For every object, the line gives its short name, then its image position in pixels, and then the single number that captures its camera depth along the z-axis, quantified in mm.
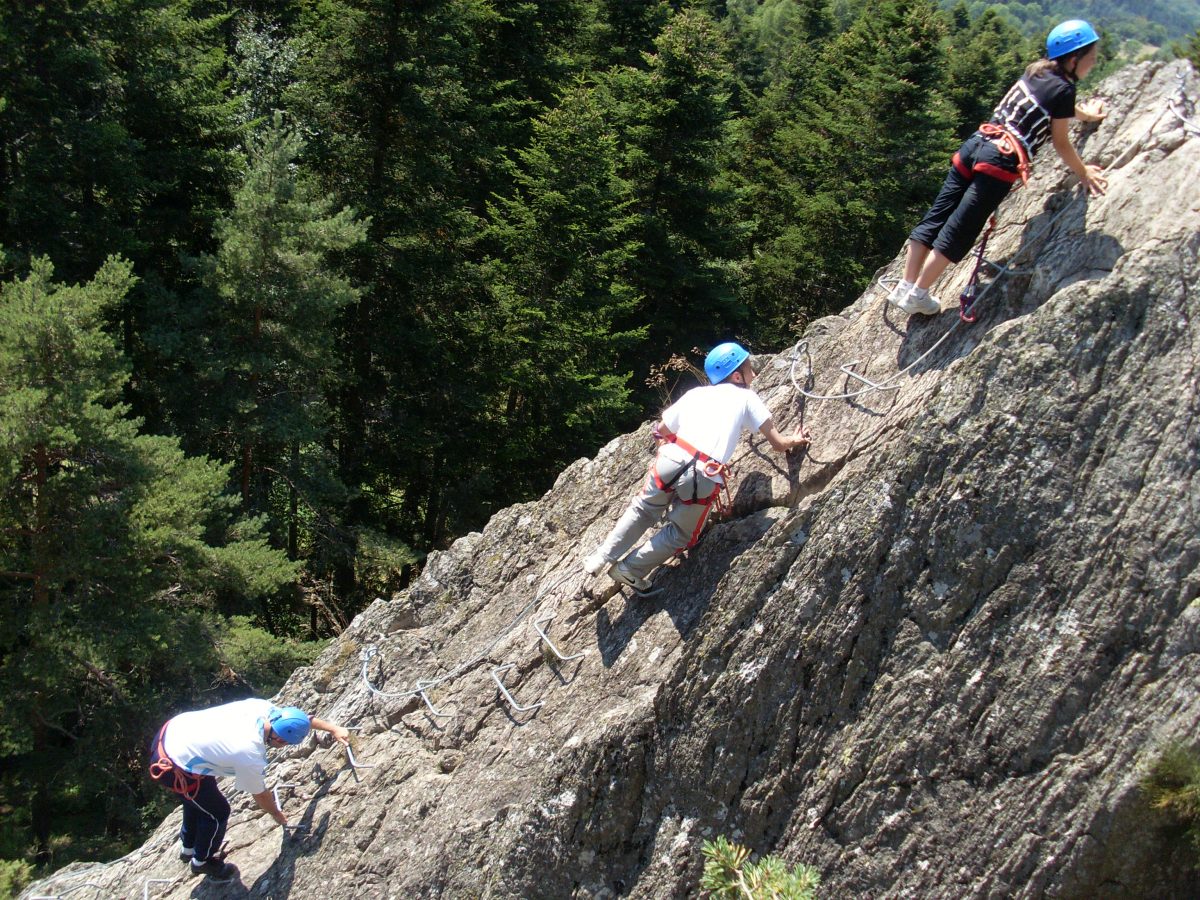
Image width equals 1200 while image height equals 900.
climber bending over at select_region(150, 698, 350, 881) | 7484
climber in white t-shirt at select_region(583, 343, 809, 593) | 6340
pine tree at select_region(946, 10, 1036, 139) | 39625
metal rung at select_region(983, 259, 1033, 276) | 6247
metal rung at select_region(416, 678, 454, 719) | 8133
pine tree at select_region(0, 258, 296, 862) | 12609
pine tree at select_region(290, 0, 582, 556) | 20578
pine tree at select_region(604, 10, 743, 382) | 23438
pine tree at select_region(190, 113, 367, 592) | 17203
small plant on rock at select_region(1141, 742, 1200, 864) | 4863
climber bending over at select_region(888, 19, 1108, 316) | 5863
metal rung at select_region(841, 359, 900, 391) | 6753
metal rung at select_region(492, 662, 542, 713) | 7453
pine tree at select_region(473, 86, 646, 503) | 20500
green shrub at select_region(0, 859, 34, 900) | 9656
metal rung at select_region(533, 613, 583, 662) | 7473
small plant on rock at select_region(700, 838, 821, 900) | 4637
